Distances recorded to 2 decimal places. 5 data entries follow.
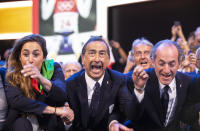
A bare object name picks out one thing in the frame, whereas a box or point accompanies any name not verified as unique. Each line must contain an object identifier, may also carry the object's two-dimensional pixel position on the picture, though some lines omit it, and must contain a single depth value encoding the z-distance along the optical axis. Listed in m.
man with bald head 2.42
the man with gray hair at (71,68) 4.04
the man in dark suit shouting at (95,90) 2.69
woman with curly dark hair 2.54
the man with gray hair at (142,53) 3.60
